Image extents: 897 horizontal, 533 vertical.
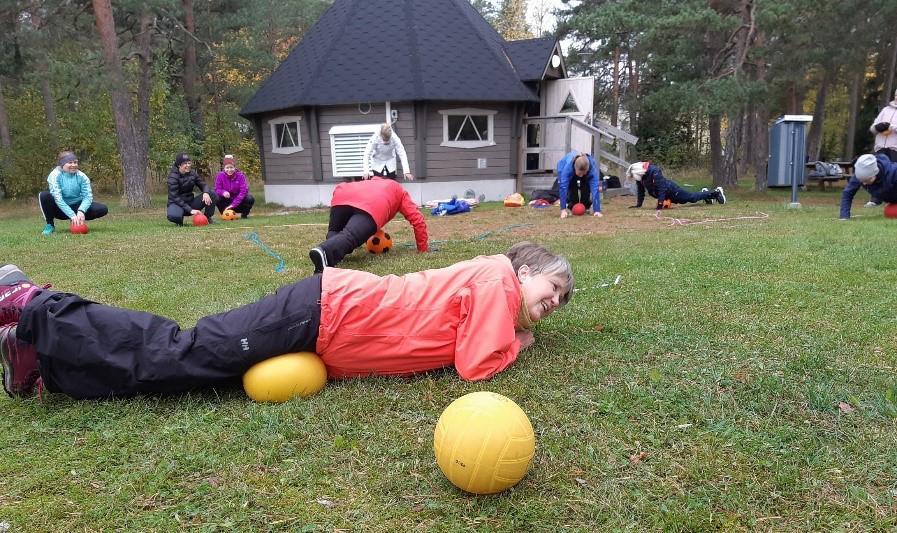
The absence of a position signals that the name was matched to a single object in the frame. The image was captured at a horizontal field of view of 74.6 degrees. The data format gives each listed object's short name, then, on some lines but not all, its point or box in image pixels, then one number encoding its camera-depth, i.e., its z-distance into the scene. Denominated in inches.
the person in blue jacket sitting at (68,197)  415.2
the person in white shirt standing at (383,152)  516.4
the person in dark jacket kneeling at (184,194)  471.8
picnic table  741.3
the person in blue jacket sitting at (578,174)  467.2
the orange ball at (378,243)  295.4
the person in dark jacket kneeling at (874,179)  361.4
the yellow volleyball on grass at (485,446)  84.1
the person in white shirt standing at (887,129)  429.5
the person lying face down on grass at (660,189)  514.6
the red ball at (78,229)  411.2
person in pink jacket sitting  547.2
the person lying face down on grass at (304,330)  110.3
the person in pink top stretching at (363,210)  250.7
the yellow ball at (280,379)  117.1
